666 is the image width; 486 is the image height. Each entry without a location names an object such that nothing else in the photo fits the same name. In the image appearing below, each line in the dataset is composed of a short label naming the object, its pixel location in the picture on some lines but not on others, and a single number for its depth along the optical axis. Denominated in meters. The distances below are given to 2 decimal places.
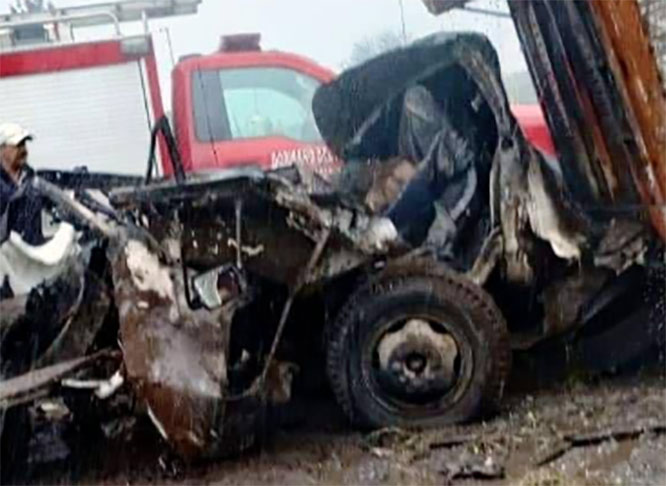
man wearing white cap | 5.84
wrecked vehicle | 5.12
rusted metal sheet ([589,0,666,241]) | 5.62
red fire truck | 8.62
